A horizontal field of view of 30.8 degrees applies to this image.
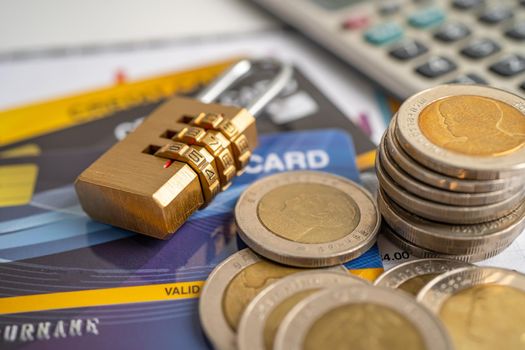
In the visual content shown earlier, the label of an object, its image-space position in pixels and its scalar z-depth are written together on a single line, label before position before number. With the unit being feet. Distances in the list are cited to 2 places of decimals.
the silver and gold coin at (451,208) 0.50
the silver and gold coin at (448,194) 0.49
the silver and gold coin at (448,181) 0.49
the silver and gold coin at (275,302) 0.48
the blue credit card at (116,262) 0.51
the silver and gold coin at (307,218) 0.52
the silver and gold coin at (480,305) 0.48
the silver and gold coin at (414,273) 0.51
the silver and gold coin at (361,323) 0.46
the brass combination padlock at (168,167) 0.54
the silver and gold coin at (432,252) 0.52
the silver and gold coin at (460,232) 0.51
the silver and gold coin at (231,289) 0.49
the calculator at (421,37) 0.66
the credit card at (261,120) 0.65
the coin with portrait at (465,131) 0.49
